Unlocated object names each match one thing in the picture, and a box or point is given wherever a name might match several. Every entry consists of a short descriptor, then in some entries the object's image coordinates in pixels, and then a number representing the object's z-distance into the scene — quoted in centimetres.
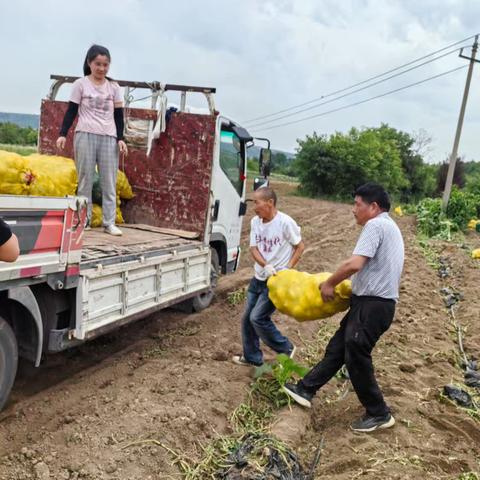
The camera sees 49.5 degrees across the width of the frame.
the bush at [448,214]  2048
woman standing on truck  536
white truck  367
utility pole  2356
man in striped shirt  392
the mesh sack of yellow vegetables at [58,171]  499
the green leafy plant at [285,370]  461
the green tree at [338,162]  3272
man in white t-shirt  481
